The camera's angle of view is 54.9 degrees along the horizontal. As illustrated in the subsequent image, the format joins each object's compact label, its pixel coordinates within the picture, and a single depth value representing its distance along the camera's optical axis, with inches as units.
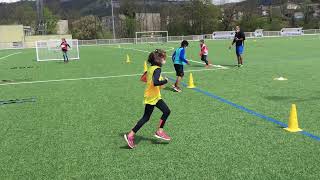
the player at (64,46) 764.1
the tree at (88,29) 2733.9
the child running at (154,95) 188.5
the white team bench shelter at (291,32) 2003.0
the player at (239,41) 547.9
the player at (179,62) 363.7
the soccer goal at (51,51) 893.3
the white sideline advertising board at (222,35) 1960.2
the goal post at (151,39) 1822.6
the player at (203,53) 562.6
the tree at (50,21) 2858.3
